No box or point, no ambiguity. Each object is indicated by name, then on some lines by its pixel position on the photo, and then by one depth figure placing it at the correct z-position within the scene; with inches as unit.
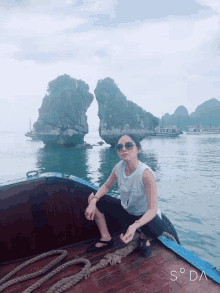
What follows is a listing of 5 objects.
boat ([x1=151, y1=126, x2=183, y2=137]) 4152.6
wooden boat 95.5
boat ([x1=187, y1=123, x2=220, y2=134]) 5378.9
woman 105.5
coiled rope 96.0
